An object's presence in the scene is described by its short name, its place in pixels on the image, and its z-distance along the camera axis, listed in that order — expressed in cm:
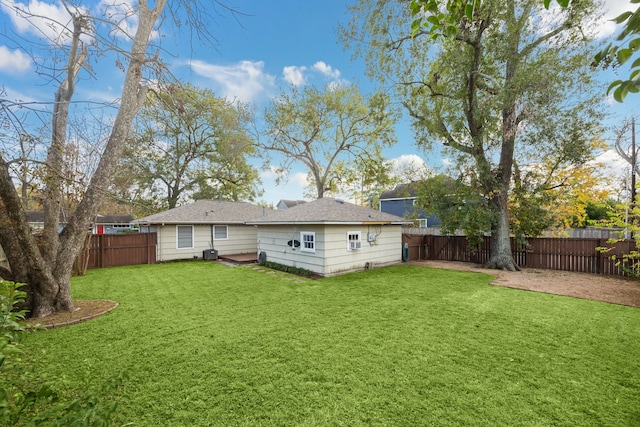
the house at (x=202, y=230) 1277
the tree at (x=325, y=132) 1914
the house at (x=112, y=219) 2670
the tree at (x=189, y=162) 1800
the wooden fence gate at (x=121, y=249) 1090
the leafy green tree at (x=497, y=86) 888
